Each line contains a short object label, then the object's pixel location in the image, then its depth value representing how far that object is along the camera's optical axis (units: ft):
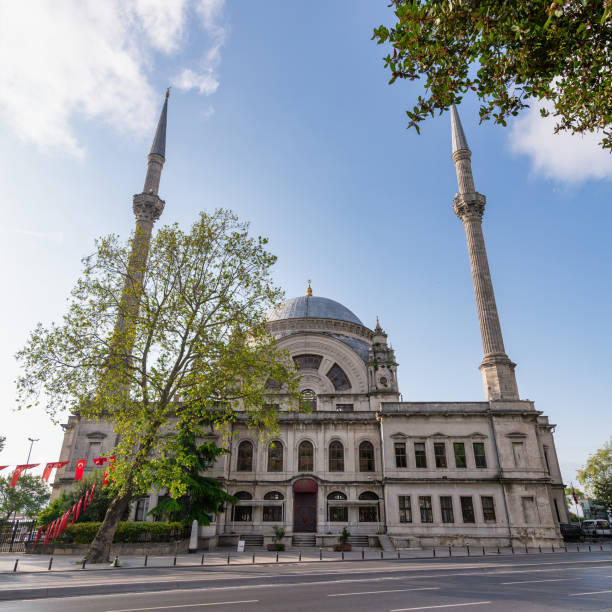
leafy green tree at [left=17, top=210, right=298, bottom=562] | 56.90
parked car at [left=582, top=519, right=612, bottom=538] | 116.67
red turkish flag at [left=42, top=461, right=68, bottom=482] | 73.47
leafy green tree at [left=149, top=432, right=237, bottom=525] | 75.97
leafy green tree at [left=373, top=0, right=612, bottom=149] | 23.03
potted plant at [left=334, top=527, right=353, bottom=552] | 79.92
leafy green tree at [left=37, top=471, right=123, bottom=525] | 76.28
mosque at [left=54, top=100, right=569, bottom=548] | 89.20
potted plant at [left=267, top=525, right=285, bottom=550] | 80.87
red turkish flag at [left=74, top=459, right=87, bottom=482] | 77.38
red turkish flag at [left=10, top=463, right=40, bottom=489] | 70.28
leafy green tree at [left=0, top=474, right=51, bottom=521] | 172.35
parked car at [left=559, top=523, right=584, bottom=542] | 104.73
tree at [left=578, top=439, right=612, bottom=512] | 147.84
